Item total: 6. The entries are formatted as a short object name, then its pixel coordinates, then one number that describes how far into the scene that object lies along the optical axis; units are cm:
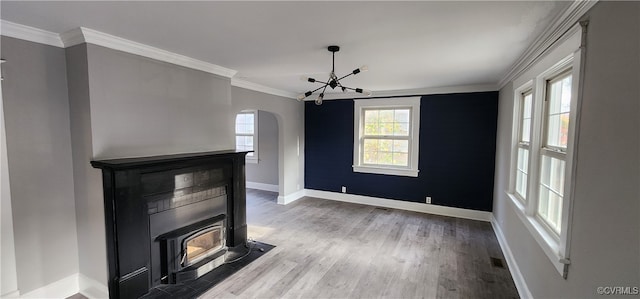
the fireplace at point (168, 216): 245
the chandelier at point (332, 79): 266
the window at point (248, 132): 723
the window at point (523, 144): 316
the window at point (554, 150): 215
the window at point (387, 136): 539
